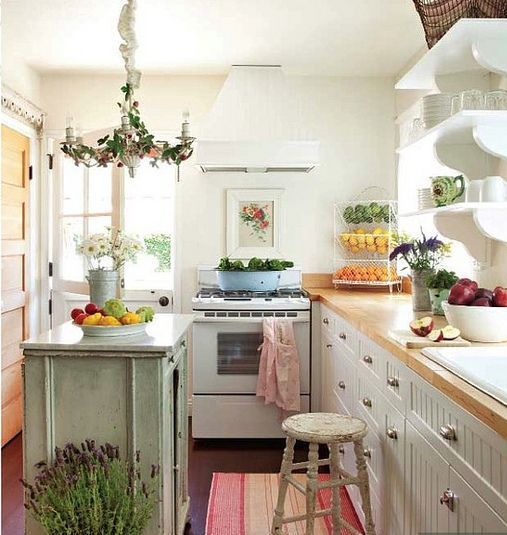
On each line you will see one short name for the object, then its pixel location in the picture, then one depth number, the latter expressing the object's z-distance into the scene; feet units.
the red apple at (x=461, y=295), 7.04
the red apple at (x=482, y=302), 6.87
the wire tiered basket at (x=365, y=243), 13.69
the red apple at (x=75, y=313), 7.50
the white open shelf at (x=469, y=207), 7.06
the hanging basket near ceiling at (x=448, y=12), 7.20
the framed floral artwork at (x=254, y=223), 14.47
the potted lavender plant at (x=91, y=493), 6.29
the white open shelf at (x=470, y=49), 6.95
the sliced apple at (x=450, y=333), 6.56
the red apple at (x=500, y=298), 6.82
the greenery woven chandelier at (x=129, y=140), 8.36
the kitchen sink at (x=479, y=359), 5.79
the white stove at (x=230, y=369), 12.42
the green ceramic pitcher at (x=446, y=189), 8.37
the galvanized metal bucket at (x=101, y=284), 8.19
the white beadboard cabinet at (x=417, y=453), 4.31
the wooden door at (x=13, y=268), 12.55
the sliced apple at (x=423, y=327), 6.79
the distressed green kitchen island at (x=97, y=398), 6.70
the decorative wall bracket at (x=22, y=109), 12.33
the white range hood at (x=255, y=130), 12.48
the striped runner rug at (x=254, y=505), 8.94
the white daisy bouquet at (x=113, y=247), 8.34
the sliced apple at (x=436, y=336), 6.51
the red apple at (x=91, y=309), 7.55
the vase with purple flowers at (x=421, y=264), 9.82
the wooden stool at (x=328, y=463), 7.30
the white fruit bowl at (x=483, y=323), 6.65
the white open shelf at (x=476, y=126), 6.79
